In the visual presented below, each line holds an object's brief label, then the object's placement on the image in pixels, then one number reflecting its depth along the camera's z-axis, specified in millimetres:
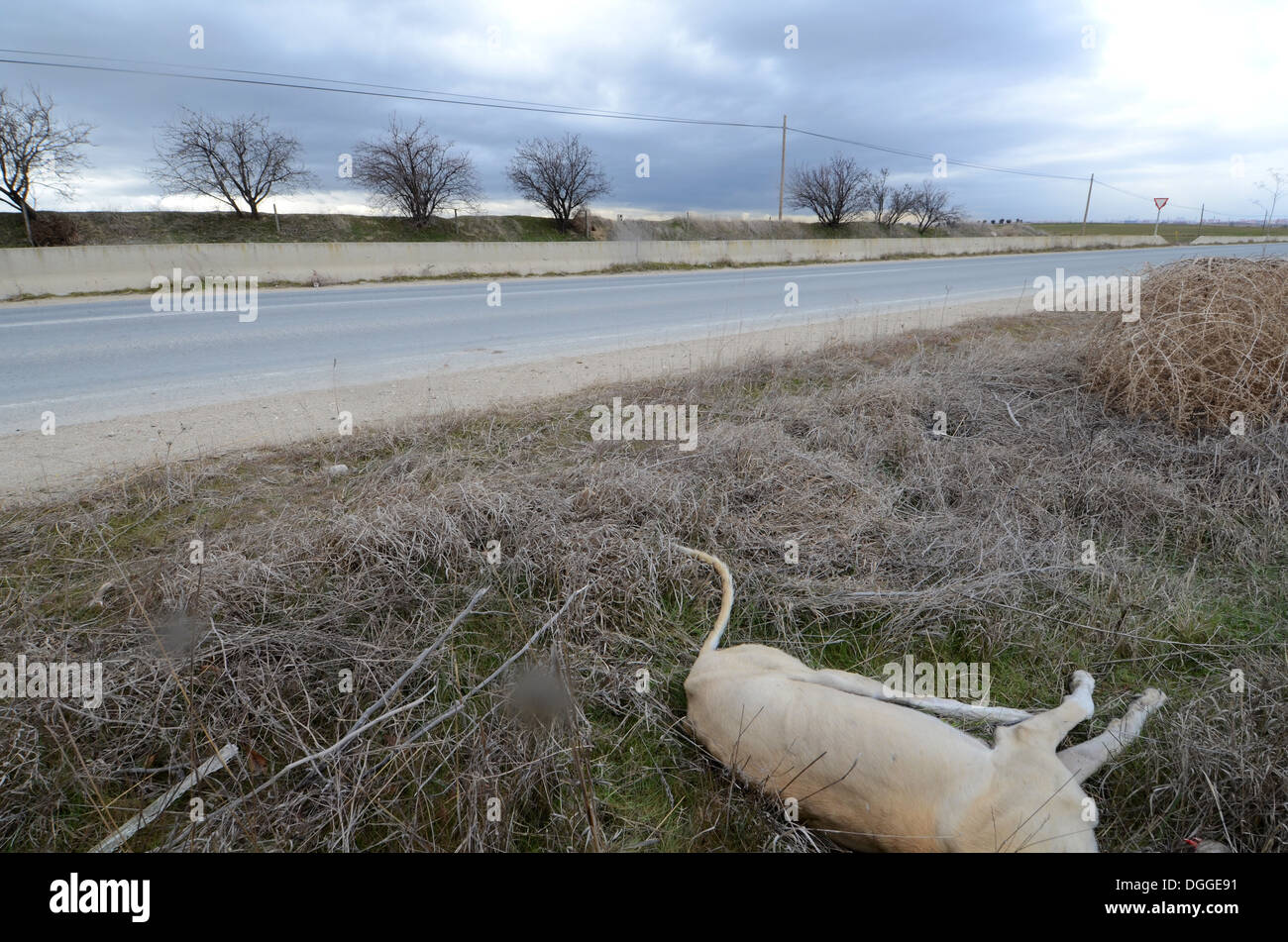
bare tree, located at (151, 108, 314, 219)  25781
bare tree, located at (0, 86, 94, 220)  20250
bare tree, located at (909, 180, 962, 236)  44781
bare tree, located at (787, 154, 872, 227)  41250
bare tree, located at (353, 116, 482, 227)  28984
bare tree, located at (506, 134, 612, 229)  32281
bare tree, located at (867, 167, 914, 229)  43781
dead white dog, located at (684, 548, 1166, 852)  2125
